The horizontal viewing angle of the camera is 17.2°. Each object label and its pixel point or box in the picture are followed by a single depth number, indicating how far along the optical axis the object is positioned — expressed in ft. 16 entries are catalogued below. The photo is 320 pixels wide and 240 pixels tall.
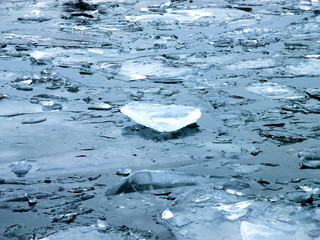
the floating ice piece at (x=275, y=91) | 20.28
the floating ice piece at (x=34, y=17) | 37.56
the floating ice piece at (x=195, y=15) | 37.15
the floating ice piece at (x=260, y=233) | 10.75
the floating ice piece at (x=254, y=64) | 24.59
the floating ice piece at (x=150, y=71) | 23.47
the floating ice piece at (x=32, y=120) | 18.18
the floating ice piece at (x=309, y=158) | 14.49
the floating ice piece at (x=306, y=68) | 23.43
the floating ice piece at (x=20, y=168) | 14.28
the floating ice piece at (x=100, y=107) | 19.45
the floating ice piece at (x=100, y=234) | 11.07
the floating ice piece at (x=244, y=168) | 14.20
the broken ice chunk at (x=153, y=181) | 13.23
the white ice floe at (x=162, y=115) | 16.91
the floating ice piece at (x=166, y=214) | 11.87
